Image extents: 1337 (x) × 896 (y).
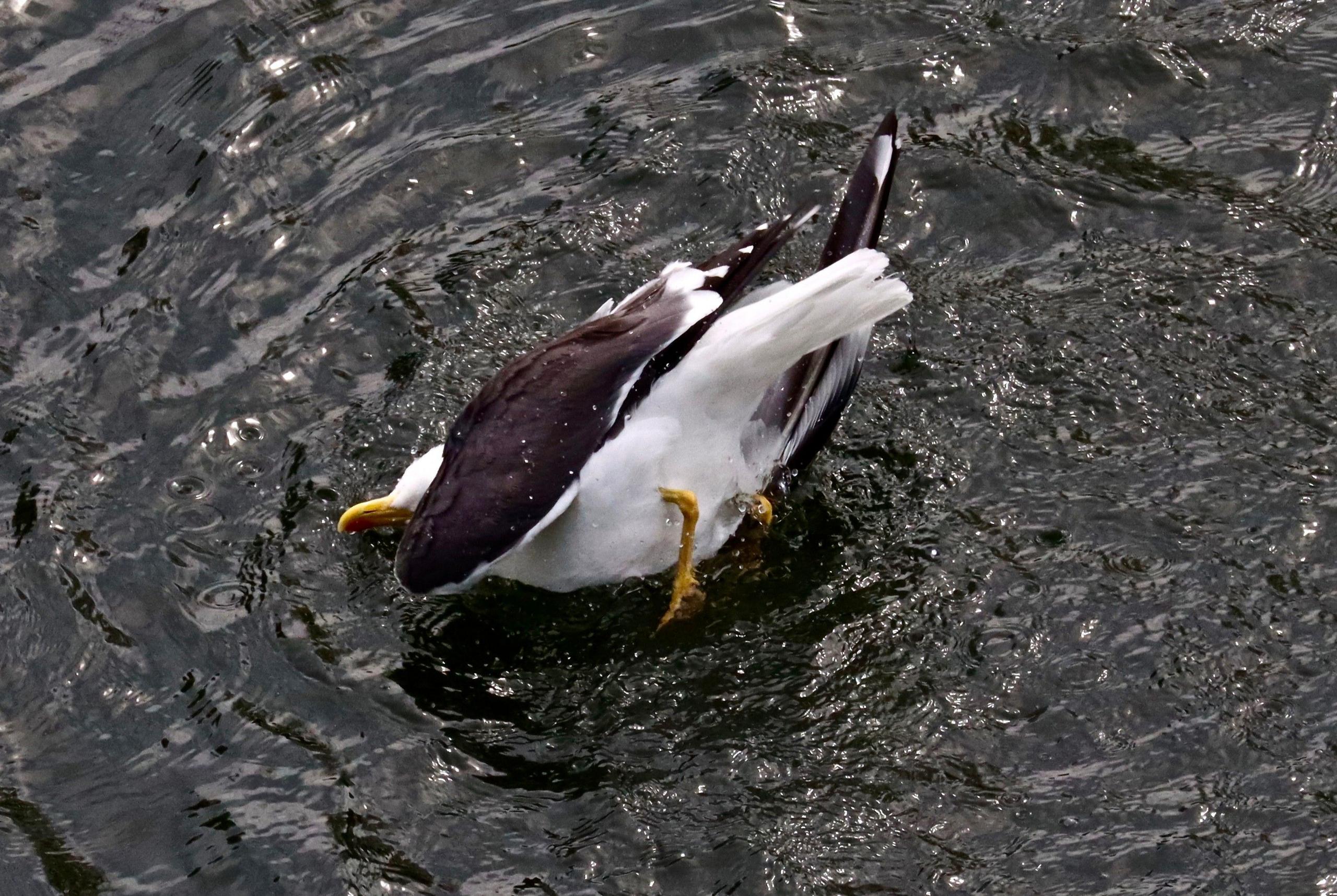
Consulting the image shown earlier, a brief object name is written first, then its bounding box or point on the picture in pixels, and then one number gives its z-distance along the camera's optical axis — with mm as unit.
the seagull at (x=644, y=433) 10273
